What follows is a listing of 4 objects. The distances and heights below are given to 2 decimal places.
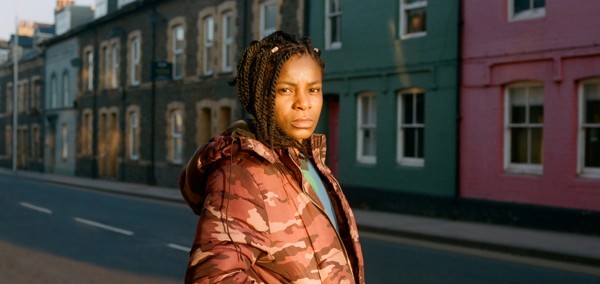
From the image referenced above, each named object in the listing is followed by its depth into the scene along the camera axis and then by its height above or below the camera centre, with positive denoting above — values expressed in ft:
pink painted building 45.93 +2.20
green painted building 55.62 +3.21
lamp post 150.92 +6.04
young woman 6.17 -0.54
